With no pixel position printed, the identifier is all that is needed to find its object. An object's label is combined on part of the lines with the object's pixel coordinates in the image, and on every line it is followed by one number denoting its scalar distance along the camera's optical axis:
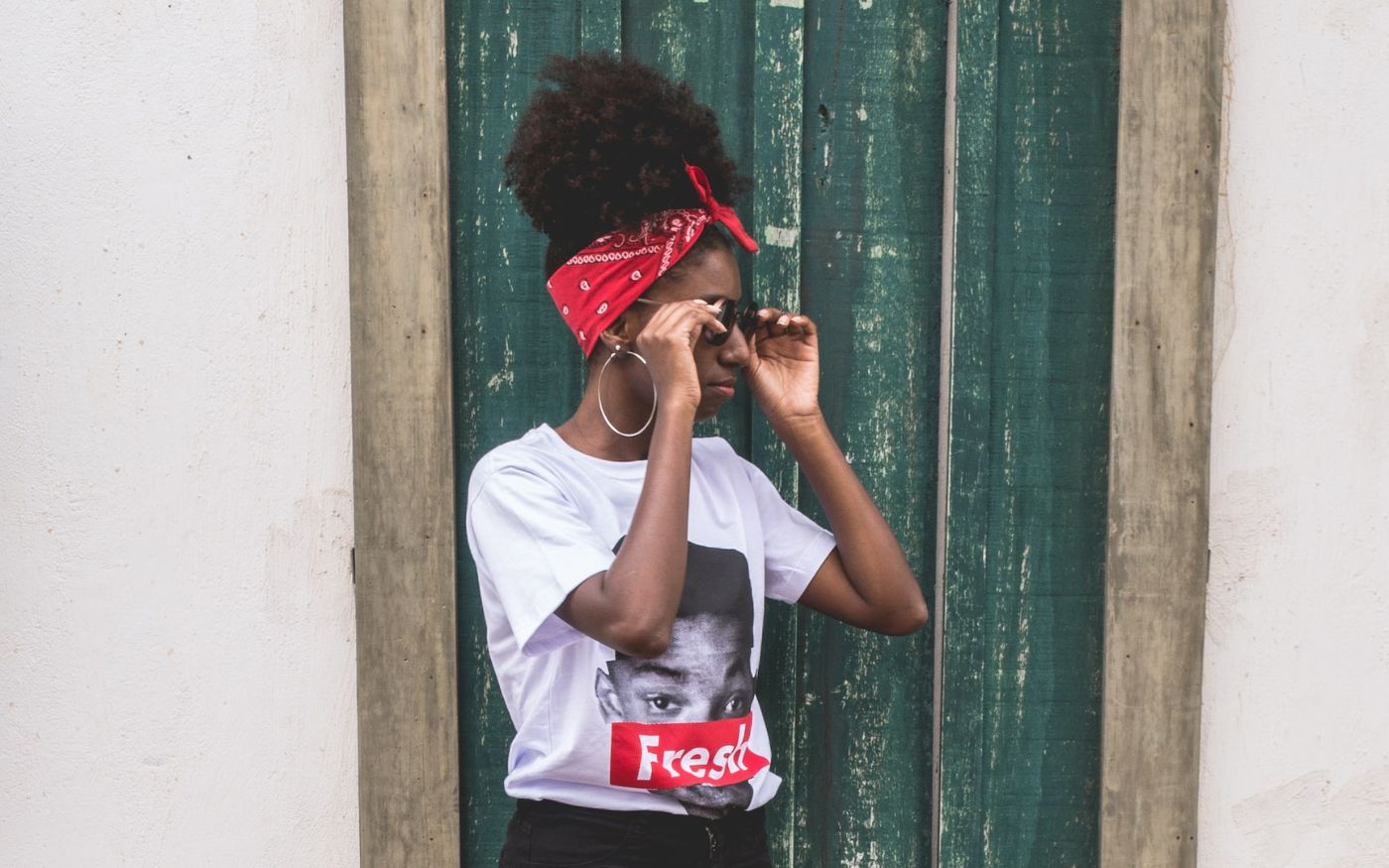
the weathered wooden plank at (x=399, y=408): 2.14
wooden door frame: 2.14
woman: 1.69
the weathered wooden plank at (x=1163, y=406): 2.22
